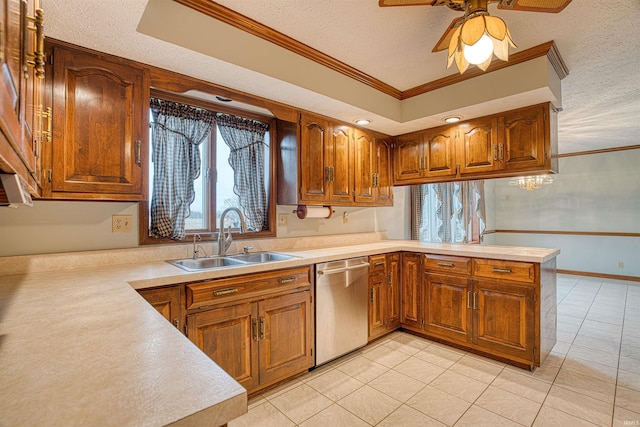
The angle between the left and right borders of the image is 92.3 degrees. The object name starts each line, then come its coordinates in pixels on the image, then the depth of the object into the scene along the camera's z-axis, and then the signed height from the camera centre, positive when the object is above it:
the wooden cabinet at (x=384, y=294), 2.90 -0.77
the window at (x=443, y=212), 4.40 +0.05
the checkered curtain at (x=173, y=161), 2.27 +0.43
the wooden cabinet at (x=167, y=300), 1.65 -0.46
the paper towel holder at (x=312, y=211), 2.95 +0.04
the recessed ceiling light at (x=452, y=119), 2.96 +0.94
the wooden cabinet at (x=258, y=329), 1.86 -0.75
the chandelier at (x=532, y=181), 4.89 +0.54
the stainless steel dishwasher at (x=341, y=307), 2.44 -0.77
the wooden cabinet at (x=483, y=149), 2.61 +0.65
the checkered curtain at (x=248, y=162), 2.70 +0.49
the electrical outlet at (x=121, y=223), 2.08 -0.04
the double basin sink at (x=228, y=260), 2.23 -0.34
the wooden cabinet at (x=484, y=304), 2.43 -0.79
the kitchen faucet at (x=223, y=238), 2.43 -0.17
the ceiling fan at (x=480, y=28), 1.49 +0.92
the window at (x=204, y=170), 2.28 +0.39
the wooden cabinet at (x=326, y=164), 2.77 +0.51
